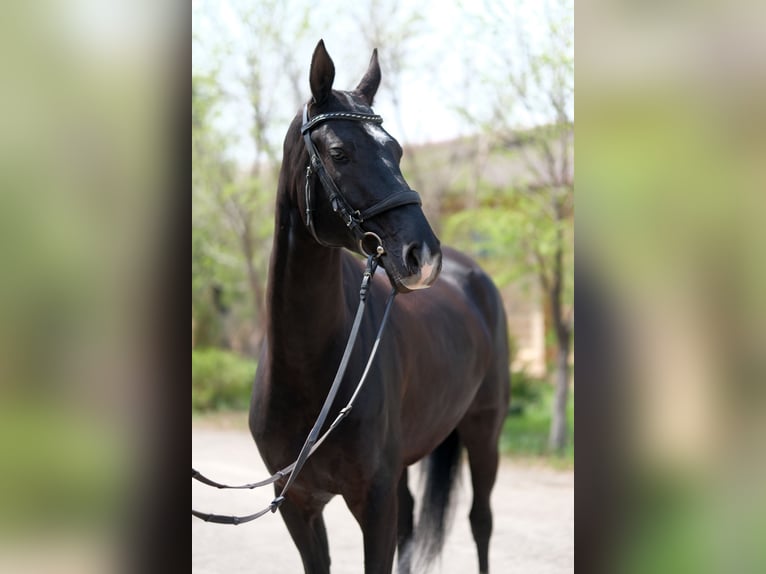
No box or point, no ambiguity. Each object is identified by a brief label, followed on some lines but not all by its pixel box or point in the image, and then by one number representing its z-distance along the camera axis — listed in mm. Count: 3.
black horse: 2219
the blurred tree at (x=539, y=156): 6953
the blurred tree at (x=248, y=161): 9289
